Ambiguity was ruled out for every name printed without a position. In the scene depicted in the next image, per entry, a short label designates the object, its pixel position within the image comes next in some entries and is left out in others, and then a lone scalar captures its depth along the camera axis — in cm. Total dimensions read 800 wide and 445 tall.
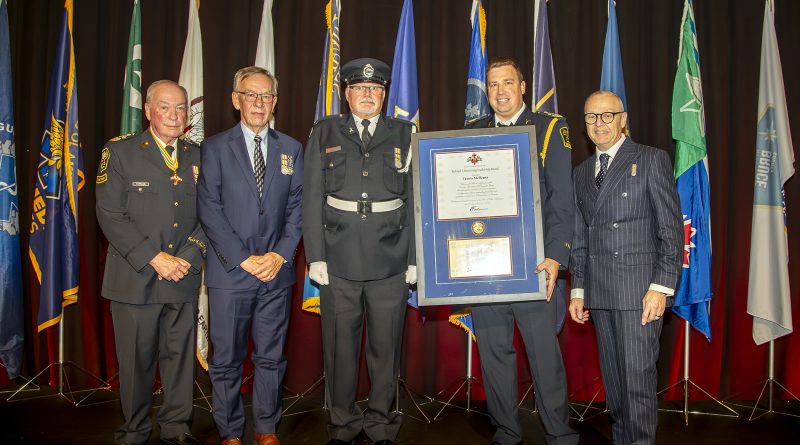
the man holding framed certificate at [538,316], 281
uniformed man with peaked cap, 290
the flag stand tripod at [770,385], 374
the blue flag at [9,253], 387
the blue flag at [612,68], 380
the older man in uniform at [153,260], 287
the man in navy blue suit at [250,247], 288
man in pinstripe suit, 258
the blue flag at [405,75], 386
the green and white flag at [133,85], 391
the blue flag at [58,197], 384
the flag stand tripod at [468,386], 381
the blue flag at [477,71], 378
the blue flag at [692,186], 358
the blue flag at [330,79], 385
